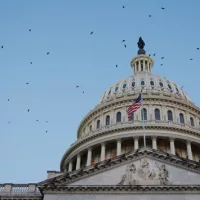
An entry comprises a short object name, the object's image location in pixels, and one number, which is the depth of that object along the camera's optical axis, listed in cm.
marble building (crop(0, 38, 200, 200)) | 3781
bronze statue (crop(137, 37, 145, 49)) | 9408
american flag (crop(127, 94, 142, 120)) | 4954
